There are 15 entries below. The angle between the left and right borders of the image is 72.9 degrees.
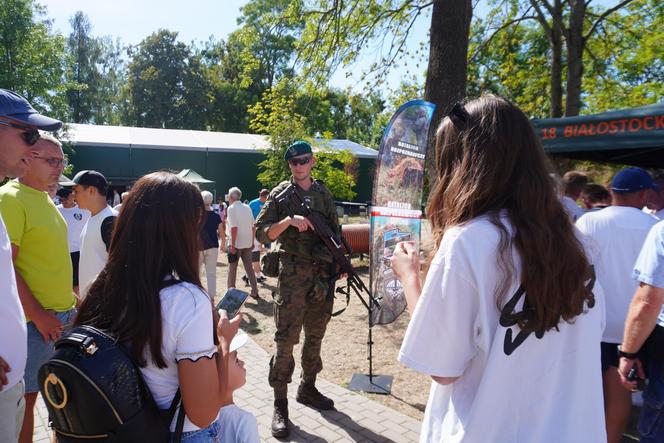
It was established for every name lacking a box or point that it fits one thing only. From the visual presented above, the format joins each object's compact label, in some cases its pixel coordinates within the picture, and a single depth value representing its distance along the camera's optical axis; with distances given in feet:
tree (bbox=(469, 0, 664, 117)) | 37.19
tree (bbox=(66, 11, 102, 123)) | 158.71
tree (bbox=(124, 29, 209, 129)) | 145.69
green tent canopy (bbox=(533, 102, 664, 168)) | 14.67
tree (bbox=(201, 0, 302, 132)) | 133.59
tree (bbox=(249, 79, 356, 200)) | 50.34
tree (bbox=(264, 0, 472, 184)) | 26.99
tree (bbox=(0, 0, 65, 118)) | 51.96
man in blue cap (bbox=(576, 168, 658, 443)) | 9.87
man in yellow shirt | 8.71
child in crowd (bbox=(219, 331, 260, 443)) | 5.44
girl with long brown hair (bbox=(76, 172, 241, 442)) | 4.63
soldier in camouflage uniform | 11.57
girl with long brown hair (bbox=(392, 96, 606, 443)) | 4.07
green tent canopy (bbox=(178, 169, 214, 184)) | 59.92
